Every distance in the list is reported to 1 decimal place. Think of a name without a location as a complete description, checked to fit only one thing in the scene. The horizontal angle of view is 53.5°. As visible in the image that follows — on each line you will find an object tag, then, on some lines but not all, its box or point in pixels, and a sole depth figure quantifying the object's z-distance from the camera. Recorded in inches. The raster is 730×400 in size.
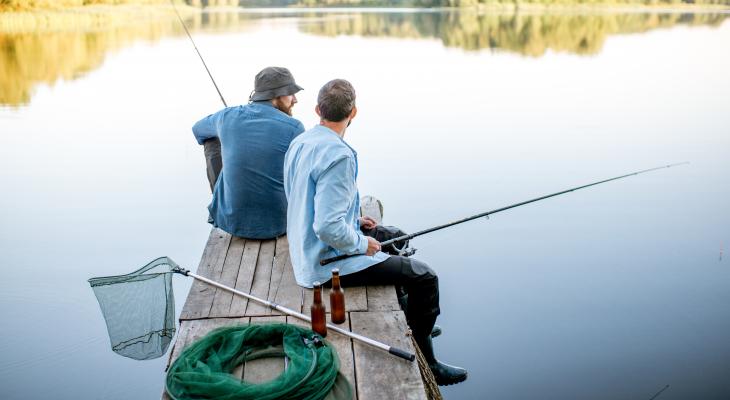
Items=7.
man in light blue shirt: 126.9
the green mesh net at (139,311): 133.6
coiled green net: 105.8
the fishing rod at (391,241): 136.6
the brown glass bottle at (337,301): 125.4
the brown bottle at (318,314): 123.1
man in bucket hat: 165.2
